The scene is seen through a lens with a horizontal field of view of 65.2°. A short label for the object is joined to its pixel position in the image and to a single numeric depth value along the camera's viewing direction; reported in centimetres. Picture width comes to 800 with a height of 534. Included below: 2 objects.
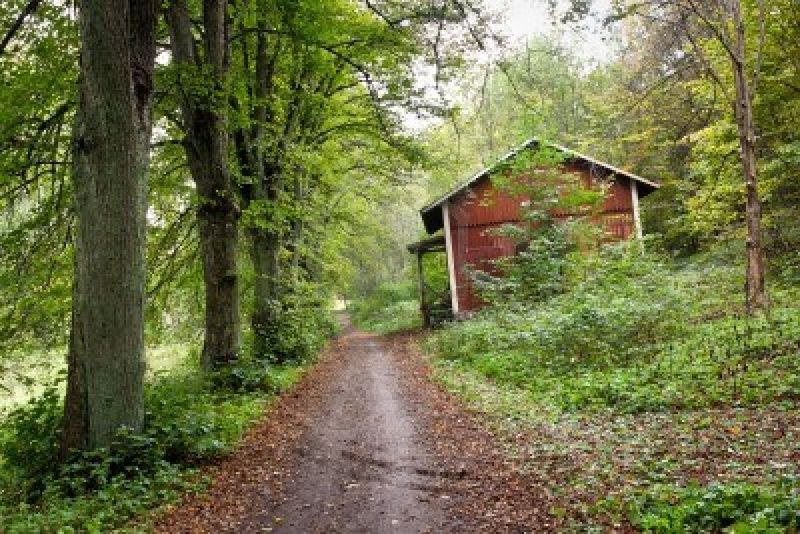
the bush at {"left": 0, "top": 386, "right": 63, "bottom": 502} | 655
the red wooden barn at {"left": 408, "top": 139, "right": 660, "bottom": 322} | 2347
